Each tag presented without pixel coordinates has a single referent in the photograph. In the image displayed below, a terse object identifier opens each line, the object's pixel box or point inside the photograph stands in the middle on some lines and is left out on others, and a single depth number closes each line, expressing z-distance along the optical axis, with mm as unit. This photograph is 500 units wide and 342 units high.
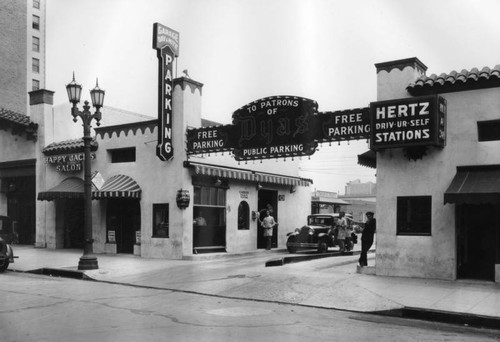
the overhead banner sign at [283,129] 15359
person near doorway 22703
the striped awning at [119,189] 20000
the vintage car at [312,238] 22344
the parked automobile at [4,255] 16016
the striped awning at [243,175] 19403
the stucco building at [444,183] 12781
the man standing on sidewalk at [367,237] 15008
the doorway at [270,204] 24564
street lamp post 15977
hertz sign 12844
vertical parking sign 18734
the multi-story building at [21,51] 56875
